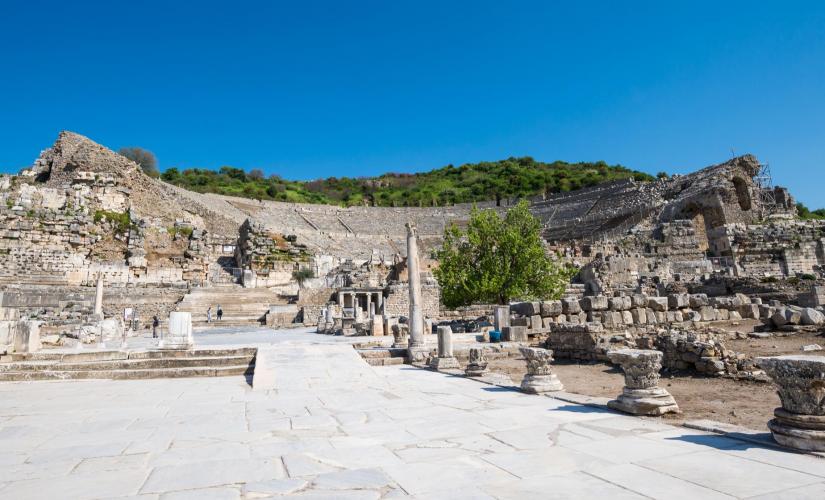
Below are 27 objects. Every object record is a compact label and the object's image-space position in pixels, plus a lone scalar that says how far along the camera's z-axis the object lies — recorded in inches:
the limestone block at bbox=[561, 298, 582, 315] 582.2
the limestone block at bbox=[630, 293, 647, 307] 587.2
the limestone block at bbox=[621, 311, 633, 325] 570.5
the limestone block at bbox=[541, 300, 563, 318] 584.4
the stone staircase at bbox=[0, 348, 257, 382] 358.0
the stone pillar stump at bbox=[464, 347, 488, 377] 331.3
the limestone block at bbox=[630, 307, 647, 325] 575.2
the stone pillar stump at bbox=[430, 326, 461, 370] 381.4
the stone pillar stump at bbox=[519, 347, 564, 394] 255.9
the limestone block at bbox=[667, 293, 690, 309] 597.0
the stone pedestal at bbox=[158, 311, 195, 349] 415.5
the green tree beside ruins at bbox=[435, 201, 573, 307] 828.0
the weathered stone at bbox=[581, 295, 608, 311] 568.6
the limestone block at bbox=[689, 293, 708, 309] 603.2
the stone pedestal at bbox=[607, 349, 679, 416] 191.9
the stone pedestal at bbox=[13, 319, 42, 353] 401.4
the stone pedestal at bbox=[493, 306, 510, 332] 604.6
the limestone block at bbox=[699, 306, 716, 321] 595.9
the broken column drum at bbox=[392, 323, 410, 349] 531.3
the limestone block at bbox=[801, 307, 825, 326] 467.5
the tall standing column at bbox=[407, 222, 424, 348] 455.2
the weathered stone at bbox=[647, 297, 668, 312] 588.1
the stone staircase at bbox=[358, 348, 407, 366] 442.0
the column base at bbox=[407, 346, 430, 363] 436.7
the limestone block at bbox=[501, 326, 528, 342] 545.0
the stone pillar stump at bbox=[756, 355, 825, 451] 131.5
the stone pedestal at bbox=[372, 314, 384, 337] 711.7
